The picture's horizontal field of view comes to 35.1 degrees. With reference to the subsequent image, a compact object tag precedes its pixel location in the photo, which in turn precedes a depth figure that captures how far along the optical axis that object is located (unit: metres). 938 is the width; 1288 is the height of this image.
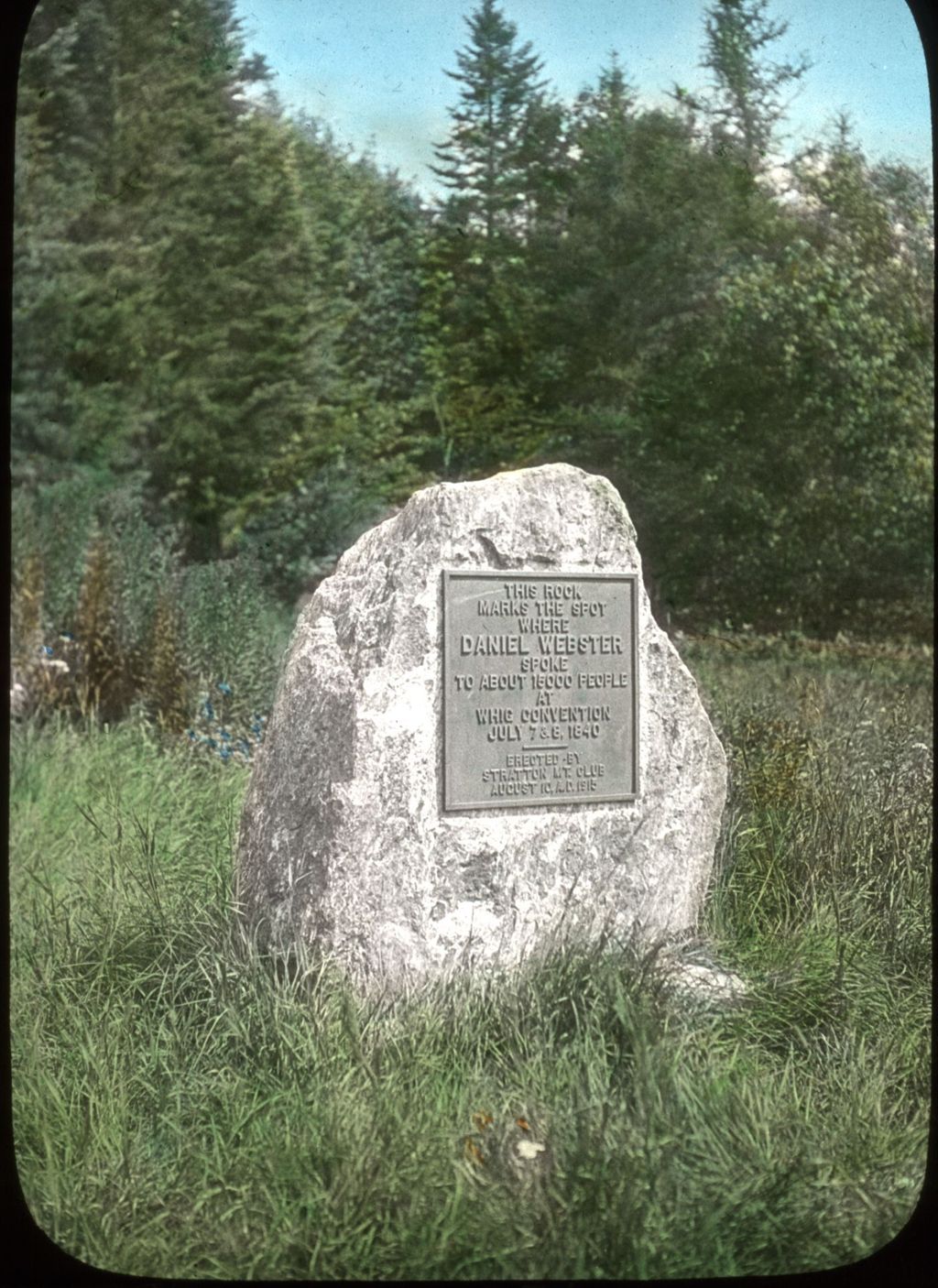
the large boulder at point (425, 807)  4.54
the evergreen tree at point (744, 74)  11.07
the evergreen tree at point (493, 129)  12.05
